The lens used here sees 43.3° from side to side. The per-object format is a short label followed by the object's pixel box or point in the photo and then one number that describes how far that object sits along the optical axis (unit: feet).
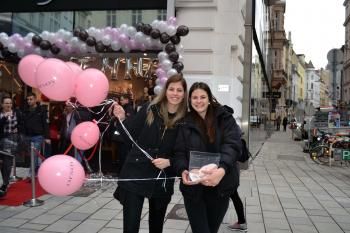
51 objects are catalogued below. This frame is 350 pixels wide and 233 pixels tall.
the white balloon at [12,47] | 35.22
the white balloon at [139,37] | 32.58
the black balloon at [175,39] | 32.36
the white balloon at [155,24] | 31.86
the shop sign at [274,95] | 106.09
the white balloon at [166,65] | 31.17
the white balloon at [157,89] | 30.22
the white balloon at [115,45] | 33.47
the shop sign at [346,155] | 46.19
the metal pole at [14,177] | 30.76
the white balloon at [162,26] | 31.83
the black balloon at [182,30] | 32.17
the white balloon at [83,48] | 34.47
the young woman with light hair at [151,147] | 12.55
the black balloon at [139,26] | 32.55
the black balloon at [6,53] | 35.99
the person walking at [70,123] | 30.91
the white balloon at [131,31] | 33.14
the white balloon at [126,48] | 33.53
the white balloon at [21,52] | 35.40
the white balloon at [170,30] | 31.96
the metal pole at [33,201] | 23.32
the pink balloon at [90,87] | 13.78
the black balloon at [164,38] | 31.81
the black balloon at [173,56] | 31.55
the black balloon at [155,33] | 31.71
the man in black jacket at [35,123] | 29.60
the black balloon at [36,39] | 34.83
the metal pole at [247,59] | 42.29
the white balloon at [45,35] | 35.18
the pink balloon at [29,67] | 16.47
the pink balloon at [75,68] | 14.27
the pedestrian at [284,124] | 158.92
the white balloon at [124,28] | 33.42
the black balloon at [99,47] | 33.81
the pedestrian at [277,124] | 157.08
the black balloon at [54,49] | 35.09
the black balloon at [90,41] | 33.71
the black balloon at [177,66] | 31.94
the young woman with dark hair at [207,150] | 11.50
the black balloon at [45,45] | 34.82
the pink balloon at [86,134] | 14.42
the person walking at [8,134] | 25.64
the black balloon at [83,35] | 34.06
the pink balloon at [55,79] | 13.50
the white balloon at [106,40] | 33.47
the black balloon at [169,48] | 31.78
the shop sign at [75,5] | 37.52
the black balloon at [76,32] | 34.29
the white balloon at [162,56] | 31.45
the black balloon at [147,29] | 32.14
